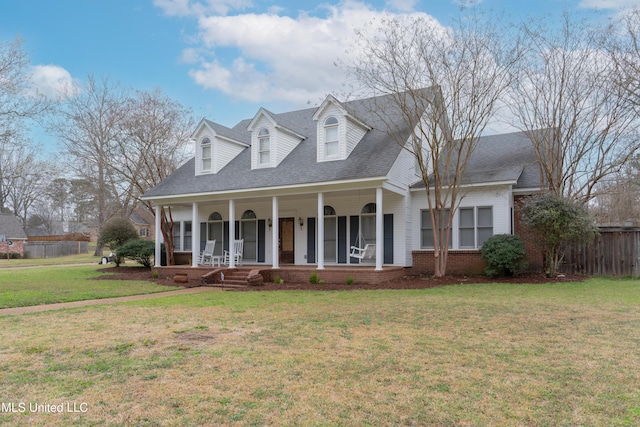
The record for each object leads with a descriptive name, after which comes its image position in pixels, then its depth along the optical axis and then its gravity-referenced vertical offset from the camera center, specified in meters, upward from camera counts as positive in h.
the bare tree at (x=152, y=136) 22.78 +5.36
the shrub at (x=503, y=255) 14.12 -0.54
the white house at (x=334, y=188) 15.40 +1.76
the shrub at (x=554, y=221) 13.48 +0.50
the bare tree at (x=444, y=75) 14.21 +5.26
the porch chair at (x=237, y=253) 18.47 -0.60
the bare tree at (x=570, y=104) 14.29 +4.43
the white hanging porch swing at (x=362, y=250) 15.79 -0.44
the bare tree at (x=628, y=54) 12.38 +5.28
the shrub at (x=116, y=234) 22.62 +0.23
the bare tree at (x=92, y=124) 25.78 +6.73
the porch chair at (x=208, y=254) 18.92 -0.65
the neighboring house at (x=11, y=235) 39.97 +0.38
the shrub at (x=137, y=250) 21.08 -0.54
